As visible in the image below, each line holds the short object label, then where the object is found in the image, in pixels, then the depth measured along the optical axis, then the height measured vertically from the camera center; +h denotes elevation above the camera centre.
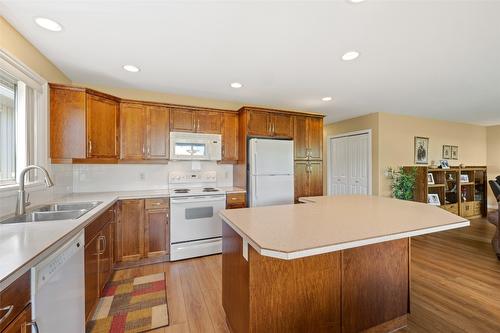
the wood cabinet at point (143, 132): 2.98 +0.50
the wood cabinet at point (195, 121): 3.21 +0.71
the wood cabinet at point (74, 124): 2.38 +0.50
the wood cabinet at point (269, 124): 3.43 +0.70
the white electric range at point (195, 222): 2.89 -0.78
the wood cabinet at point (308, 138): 3.73 +0.50
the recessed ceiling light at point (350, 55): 2.13 +1.11
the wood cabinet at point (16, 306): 0.81 -0.56
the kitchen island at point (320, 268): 1.23 -0.67
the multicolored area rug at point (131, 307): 1.75 -1.28
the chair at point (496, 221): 2.89 -0.81
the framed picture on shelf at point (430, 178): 4.68 -0.28
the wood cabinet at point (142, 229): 2.70 -0.81
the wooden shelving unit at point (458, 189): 4.36 -0.55
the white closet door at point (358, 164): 4.68 +0.04
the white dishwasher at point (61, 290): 1.02 -0.67
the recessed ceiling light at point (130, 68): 2.45 +1.14
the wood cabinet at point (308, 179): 3.71 -0.22
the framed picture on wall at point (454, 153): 5.43 +0.31
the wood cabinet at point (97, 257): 1.64 -0.79
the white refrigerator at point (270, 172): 3.32 -0.09
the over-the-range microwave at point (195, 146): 3.18 +0.31
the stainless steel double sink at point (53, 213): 1.68 -0.40
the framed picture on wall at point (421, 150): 4.87 +0.35
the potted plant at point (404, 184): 4.26 -0.37
